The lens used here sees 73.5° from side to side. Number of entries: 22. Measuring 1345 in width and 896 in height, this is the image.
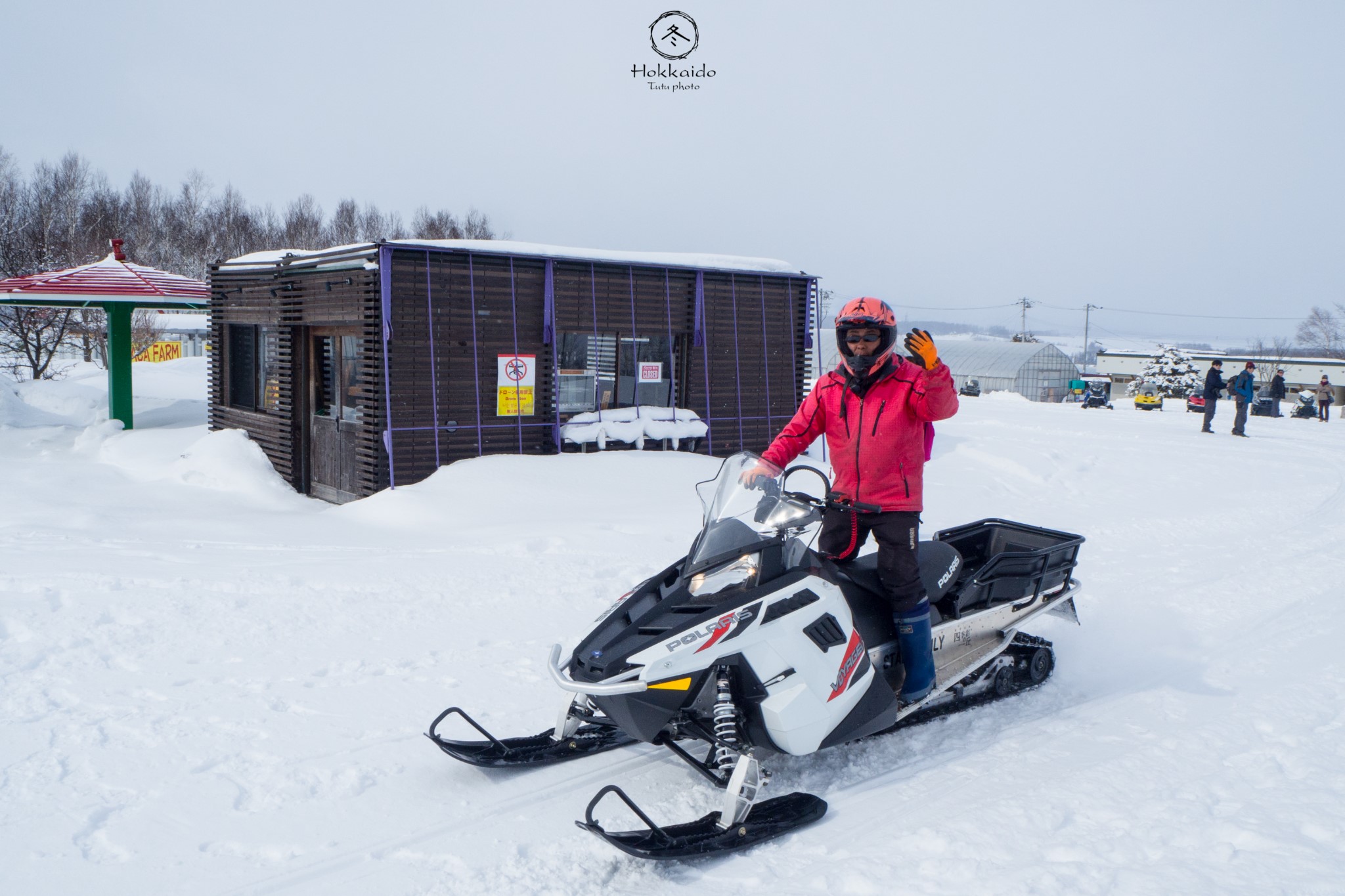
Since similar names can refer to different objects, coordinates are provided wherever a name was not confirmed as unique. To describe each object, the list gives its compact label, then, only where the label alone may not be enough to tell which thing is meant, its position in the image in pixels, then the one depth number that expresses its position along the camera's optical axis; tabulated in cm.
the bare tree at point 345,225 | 6122
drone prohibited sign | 1028
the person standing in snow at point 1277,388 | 2457
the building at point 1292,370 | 5731
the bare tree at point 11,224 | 2614
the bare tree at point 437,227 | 6750
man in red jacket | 374
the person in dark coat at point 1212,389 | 1812
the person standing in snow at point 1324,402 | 2561
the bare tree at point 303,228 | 5631
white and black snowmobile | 308
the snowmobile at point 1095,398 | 3344
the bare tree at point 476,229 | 6944
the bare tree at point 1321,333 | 6812
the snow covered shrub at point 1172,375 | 5325
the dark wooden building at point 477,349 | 967
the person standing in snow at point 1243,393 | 1786
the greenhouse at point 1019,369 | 6109
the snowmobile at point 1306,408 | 2659
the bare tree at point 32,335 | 2203
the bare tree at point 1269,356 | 6066
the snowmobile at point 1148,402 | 3234
